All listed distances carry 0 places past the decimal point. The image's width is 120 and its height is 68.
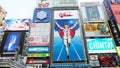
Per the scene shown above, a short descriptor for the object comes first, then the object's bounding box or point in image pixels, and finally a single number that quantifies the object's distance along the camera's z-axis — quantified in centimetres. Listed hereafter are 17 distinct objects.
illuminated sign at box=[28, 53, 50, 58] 2984
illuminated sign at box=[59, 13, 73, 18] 3516
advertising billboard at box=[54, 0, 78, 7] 3816
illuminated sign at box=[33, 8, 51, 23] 3466
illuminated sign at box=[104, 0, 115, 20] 3575
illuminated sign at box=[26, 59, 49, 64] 2903
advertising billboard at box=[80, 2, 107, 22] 3501
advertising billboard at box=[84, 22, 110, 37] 3247
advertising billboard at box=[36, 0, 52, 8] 3778
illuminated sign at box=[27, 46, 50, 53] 3047
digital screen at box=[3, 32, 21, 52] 3103
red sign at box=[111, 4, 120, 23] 3496
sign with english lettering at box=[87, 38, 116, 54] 3019
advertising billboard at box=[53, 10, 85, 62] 2976
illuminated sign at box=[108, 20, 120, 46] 3178
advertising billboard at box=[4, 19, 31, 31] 3456
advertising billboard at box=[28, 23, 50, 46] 3126
